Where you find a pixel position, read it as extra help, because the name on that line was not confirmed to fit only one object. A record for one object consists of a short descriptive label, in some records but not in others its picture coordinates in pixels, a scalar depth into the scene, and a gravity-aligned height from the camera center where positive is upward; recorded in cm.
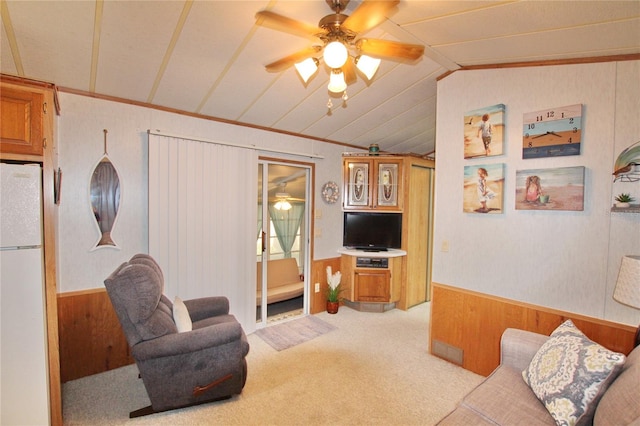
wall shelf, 194 -2
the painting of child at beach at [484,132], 257 +64
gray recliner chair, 201 -104
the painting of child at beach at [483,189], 259 +14
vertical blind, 297 -18
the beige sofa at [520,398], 124 -105
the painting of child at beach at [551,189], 219 +12
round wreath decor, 434 +16
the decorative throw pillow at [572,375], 141 -86
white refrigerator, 172 -59
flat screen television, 454 -41
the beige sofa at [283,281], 407 -109
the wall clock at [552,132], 219 +56
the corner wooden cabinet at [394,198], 444 +8
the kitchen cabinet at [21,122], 173 +47
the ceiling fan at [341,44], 146 +90
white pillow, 227 -89
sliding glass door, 383 -51
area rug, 339 -157
